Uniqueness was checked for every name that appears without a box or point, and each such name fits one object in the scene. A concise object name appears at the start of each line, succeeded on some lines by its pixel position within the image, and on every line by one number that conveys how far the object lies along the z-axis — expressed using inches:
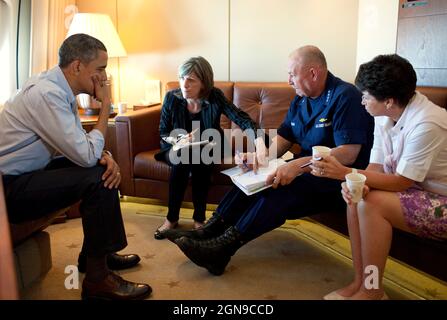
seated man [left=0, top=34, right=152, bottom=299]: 67.6
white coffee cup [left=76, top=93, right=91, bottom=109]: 129.1
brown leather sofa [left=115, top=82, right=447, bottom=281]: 96.0
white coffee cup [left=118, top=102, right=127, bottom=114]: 132.3
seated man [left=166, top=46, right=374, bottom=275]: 79.1
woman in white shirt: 63.7
